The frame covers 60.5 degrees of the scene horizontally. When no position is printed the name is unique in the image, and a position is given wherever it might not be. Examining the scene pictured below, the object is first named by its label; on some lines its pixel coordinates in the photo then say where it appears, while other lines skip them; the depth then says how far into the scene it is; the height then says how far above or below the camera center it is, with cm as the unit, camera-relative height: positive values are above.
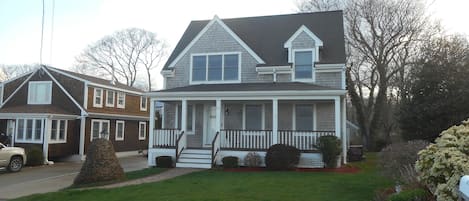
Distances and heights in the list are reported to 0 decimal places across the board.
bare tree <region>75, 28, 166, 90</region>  5669 +1010
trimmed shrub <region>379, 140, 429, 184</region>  1033 -74
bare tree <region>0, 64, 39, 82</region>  6506 +940
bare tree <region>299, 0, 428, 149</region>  3194 +749
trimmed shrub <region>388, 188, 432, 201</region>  712 -114
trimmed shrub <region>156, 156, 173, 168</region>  1800 -147
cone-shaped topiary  1357 -131
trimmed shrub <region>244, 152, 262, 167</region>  1733 -131
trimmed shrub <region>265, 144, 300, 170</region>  1645 -114
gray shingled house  1777 +166
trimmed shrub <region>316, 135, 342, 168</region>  1653 -76
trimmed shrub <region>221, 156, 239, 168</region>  1728 -141
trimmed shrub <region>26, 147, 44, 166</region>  2148 -162
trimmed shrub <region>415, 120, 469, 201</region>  582 -49
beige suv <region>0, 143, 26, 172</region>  1812 -145
